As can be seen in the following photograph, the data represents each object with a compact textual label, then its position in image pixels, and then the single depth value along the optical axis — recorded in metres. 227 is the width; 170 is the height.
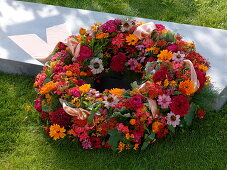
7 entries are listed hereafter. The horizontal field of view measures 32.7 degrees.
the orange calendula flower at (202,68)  3.27
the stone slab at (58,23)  4.00
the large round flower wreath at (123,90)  3.04
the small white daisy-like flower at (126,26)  3.65
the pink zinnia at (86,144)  3.20
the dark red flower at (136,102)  3.01
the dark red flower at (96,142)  3.17
